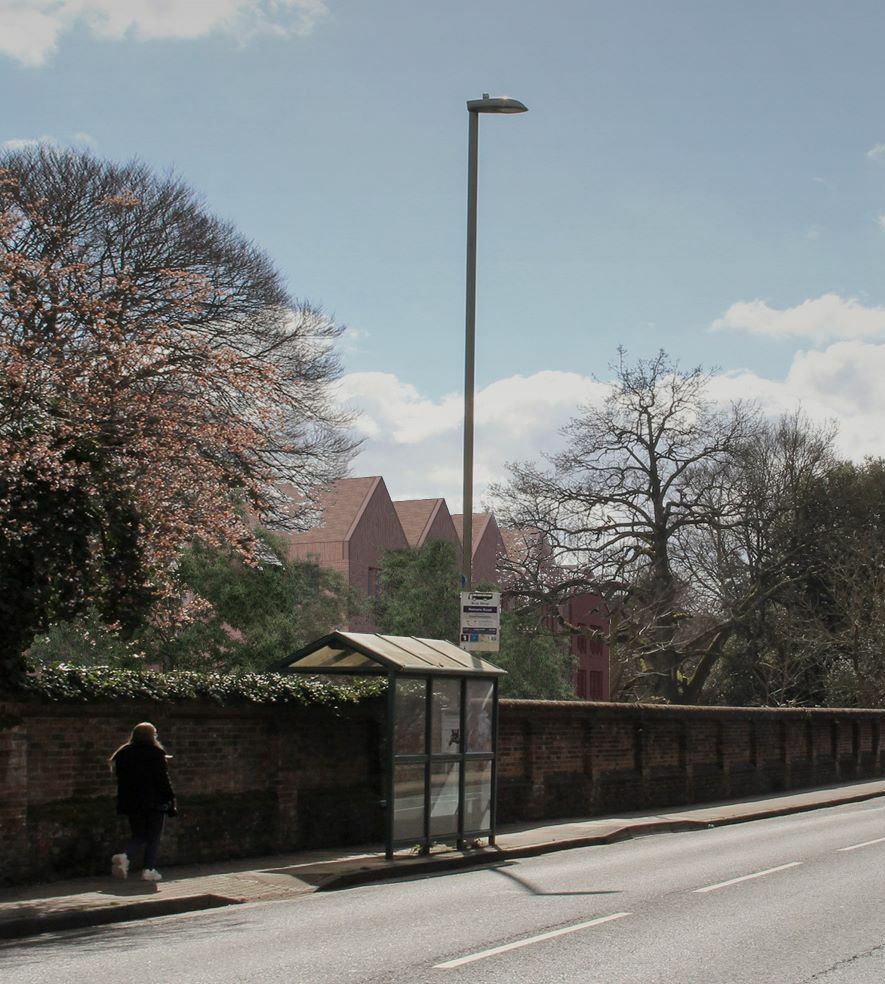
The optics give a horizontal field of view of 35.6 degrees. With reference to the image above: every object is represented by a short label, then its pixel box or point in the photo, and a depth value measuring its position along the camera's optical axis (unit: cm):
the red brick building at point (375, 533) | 6041
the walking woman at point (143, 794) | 1365
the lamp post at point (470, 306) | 1919
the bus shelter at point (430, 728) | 1587
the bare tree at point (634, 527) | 4419
